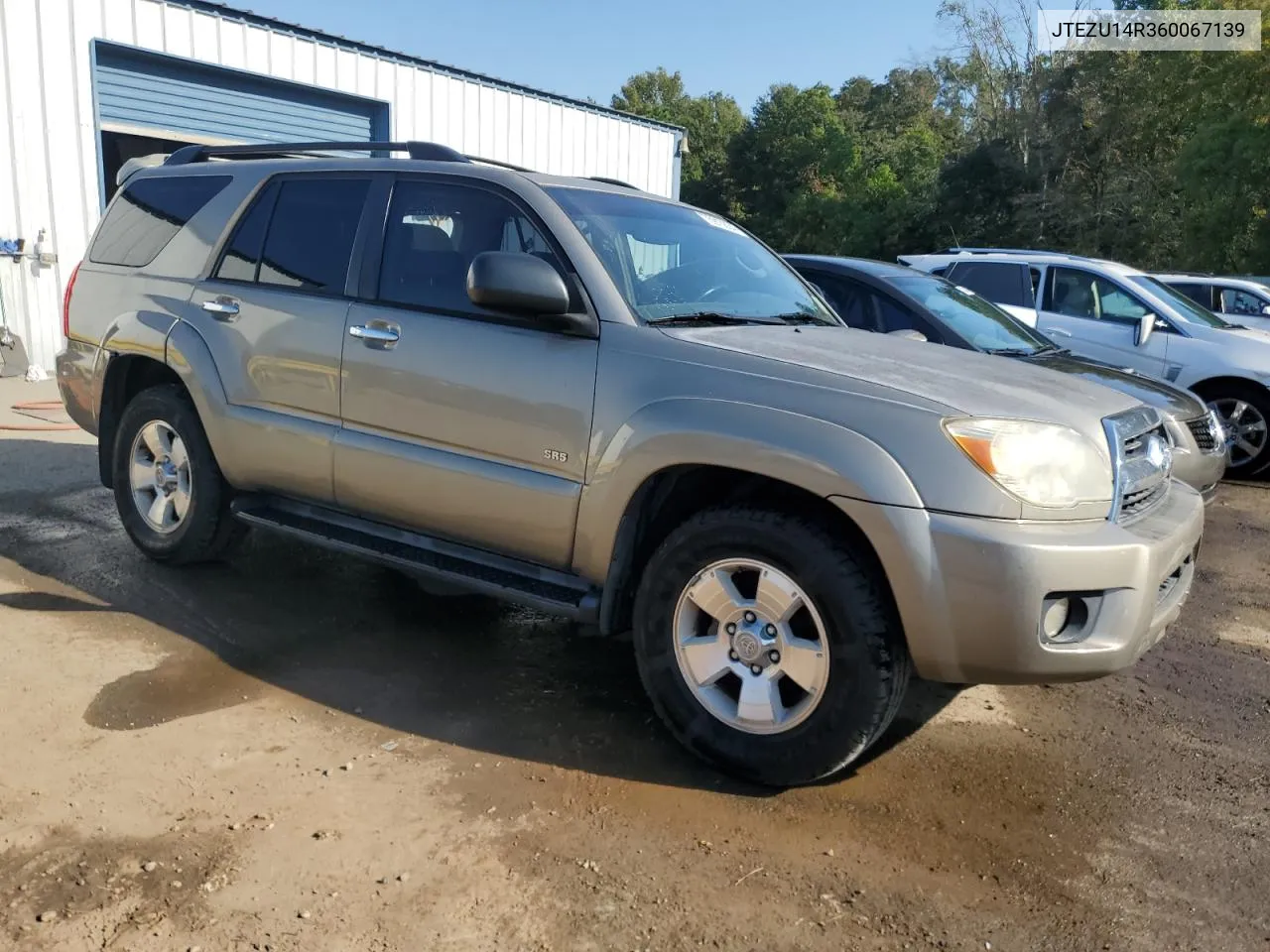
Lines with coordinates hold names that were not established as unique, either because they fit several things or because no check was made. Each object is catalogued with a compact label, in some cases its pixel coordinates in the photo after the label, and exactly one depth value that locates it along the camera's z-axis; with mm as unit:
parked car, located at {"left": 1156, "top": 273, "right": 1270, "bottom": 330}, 12234
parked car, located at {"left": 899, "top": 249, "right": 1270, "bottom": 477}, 8531
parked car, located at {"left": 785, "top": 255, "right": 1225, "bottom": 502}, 6260
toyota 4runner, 2934
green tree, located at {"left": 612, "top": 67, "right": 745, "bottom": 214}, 53656
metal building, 10625
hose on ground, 8539
